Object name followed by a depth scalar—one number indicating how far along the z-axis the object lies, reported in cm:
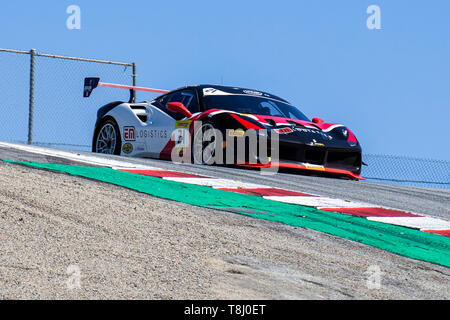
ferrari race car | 1670
